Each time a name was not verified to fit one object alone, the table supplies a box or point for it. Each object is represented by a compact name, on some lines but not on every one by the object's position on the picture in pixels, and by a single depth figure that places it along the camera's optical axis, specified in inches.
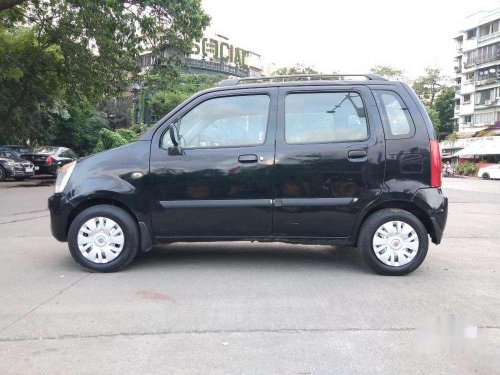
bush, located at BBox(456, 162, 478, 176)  1955.7
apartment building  2605.8
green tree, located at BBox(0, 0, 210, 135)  584.1
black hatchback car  209.8
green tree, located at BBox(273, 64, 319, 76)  2045.5
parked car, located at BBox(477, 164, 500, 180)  1731.1
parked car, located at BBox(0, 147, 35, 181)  845.2
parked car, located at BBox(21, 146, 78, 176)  937.5
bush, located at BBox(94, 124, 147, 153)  1132.5
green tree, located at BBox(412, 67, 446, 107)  3157.0
